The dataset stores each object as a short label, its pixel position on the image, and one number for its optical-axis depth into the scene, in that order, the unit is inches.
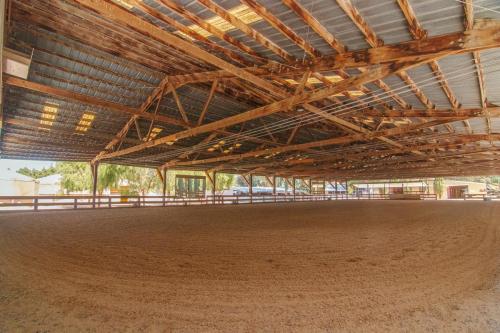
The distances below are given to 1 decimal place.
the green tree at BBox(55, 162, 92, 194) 1135.6
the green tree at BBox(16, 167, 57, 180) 1210.9
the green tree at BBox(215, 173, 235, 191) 1541.6
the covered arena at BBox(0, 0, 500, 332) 110.7
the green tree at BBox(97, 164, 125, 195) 981.2
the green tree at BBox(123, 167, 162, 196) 1348.2
